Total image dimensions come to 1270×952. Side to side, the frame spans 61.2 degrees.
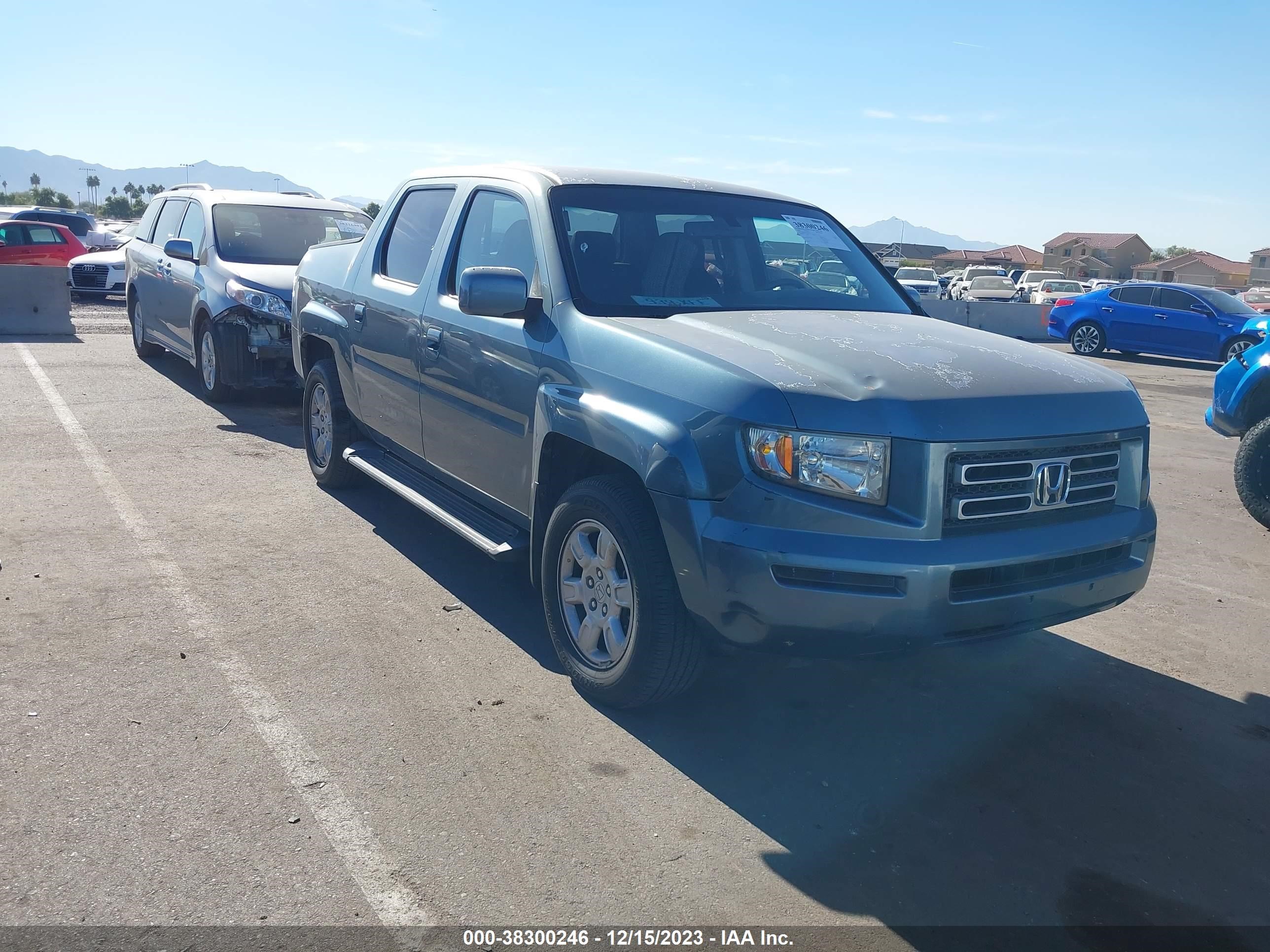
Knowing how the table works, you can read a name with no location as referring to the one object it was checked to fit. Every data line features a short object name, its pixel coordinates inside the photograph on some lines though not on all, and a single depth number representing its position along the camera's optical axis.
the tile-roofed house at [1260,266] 100.81
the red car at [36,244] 20.44
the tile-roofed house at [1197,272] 95.12
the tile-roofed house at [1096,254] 105.50
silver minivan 9.30
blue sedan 20.08
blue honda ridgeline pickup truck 3.33
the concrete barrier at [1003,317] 23.92
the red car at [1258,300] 24.69
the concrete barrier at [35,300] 14.57
